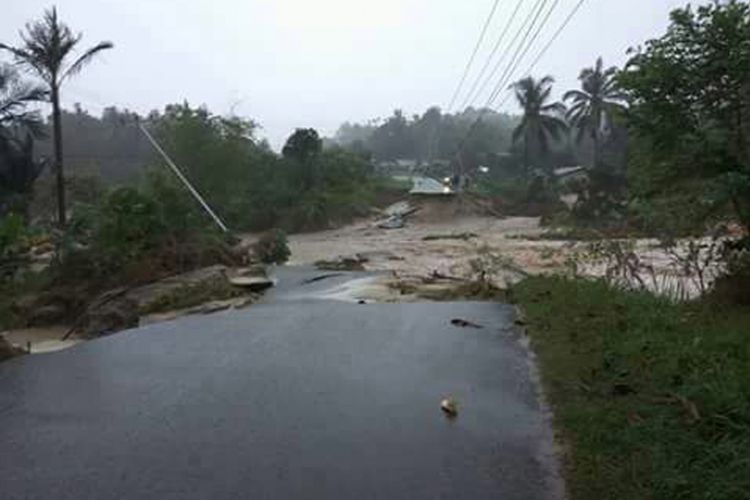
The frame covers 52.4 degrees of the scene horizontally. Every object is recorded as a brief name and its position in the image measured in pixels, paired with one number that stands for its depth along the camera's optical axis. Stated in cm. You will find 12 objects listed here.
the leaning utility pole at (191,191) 2277
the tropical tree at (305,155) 4647
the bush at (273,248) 2392
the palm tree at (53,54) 2702
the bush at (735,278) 1035
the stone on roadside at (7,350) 1007
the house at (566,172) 6428
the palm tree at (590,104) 6153
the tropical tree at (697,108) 999
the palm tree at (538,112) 6309
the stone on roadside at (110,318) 1412
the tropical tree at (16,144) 3122
